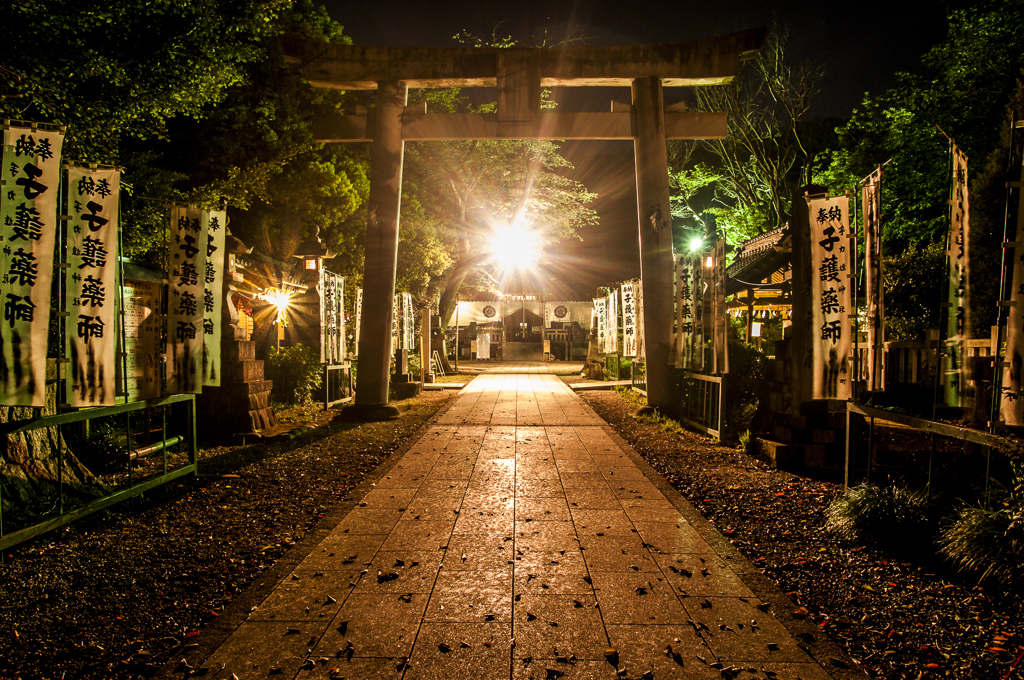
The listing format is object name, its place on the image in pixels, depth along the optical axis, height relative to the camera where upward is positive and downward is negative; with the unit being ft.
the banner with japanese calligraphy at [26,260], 12.93 +2.07
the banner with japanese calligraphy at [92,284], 14.83 +1.72
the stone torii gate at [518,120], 33.30 +14.42
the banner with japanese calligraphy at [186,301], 19.12 +1.63
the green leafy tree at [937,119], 56.70 +26.10
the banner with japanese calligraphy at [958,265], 13.38 +1.94
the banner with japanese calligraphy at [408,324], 50.24 +2.03
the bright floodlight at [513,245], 73.82 +13.81
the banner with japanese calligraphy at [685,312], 31.04 +1.92
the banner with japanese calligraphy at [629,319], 47.04 +2.25
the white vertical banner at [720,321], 25.97 +1.10
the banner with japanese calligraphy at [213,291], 19.92 +2.04
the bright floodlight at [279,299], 48.11 +4.14
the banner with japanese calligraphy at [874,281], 16.79 +1.95
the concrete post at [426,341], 57.88 +0.41
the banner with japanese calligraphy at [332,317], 37.47 +1.96
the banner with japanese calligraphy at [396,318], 48.32 +2.40
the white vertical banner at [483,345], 98.02 -0.04
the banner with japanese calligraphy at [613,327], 55.26 +1.84
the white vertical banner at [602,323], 60.70 +2.44
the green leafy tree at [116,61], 23.31 +14.00
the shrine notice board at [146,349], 17.56 -0.11
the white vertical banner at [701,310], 28.68 +1.85
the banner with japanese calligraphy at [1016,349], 11.47 -0.12
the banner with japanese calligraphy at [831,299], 18.71 +1.55
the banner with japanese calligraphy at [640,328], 45.01 +1.36
